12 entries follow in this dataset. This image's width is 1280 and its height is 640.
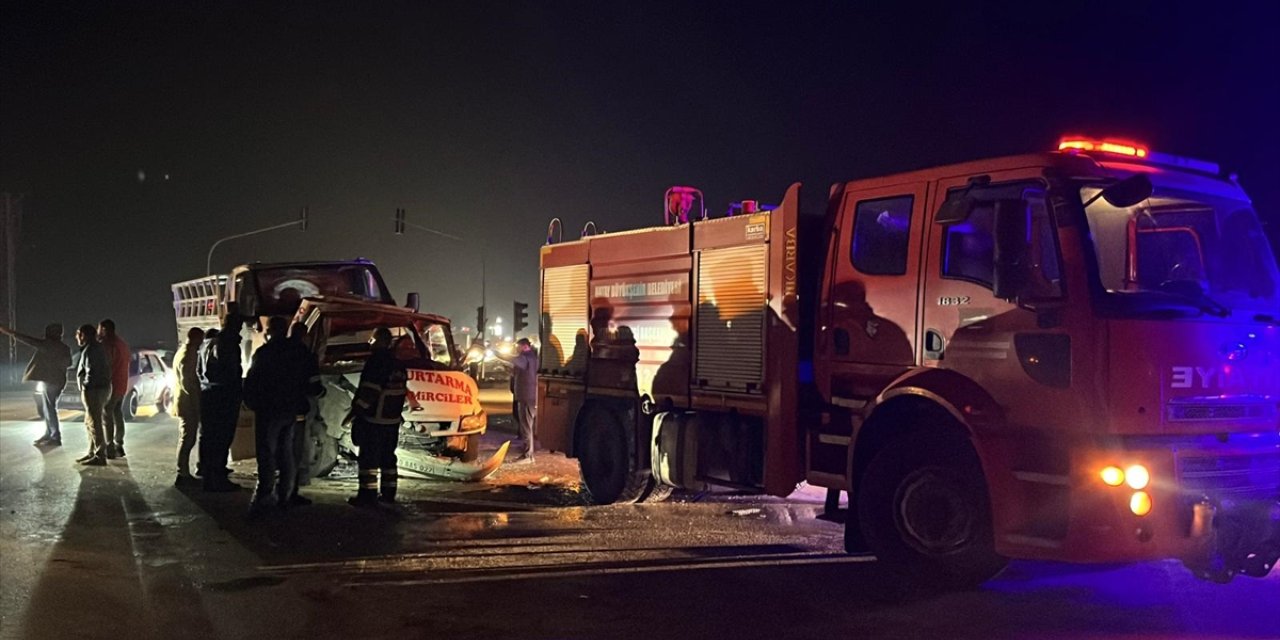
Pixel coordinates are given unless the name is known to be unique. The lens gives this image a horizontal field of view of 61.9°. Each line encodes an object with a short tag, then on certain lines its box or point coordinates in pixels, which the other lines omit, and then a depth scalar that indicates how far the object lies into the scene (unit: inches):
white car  773.3
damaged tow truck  419.5
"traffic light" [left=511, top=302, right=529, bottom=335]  878.0
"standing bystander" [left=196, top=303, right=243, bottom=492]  412.5
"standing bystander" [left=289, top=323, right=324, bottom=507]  371.2
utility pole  1526.8
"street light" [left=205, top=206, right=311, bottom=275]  1266.7
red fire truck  221.5
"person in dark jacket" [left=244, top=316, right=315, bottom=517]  363.9
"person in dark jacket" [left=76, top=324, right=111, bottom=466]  488.4
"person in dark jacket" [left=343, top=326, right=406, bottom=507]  379.2
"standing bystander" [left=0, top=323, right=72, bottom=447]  545.3
